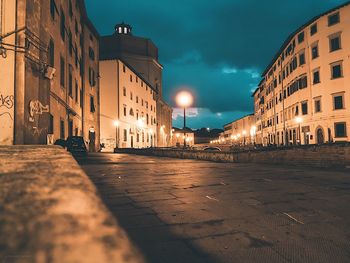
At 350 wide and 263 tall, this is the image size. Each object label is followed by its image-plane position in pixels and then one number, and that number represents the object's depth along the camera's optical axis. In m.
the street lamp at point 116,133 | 35.56
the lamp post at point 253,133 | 65.36
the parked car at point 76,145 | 17.31
